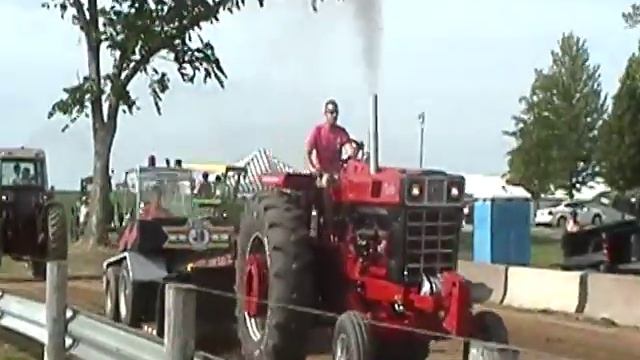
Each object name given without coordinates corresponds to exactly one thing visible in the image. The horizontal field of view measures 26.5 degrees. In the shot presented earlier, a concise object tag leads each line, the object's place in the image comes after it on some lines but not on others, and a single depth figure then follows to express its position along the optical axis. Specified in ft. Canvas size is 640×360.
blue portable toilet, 97.86
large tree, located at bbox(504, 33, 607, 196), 234.79
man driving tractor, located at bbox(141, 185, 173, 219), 57.59
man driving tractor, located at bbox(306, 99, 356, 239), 39.37
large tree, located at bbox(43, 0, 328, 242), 115.24
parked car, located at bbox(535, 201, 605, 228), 191.59
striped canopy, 62.80
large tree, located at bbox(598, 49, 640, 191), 173.99
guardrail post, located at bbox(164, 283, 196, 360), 23.94
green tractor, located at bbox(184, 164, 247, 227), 57.36
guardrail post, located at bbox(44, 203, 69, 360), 33.04
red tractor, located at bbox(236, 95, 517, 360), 35.76
